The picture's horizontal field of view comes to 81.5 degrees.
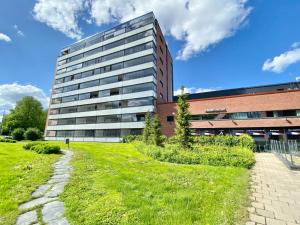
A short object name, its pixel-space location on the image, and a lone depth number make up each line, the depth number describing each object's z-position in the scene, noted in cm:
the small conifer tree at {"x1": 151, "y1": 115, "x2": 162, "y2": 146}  2098
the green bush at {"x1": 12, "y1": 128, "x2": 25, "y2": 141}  3319
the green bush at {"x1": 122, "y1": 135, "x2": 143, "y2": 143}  2963
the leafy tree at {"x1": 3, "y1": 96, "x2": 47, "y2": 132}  5997
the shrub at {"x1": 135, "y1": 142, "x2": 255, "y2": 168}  1062
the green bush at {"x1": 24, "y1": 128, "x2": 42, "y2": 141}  3301
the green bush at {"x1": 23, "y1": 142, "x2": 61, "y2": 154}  1338
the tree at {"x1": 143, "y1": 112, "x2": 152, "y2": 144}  2461
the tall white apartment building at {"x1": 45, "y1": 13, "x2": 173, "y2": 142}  3472
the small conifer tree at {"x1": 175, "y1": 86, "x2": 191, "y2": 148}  1620
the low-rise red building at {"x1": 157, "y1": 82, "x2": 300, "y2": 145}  2361
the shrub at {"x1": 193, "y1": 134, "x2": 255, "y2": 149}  1832
